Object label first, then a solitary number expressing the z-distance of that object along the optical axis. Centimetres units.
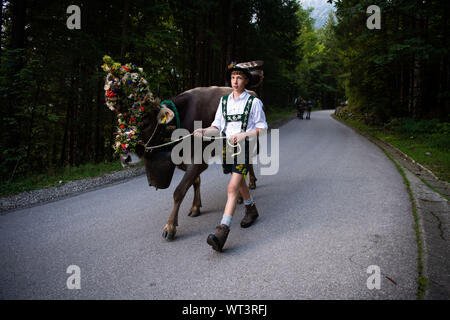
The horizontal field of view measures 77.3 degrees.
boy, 343
